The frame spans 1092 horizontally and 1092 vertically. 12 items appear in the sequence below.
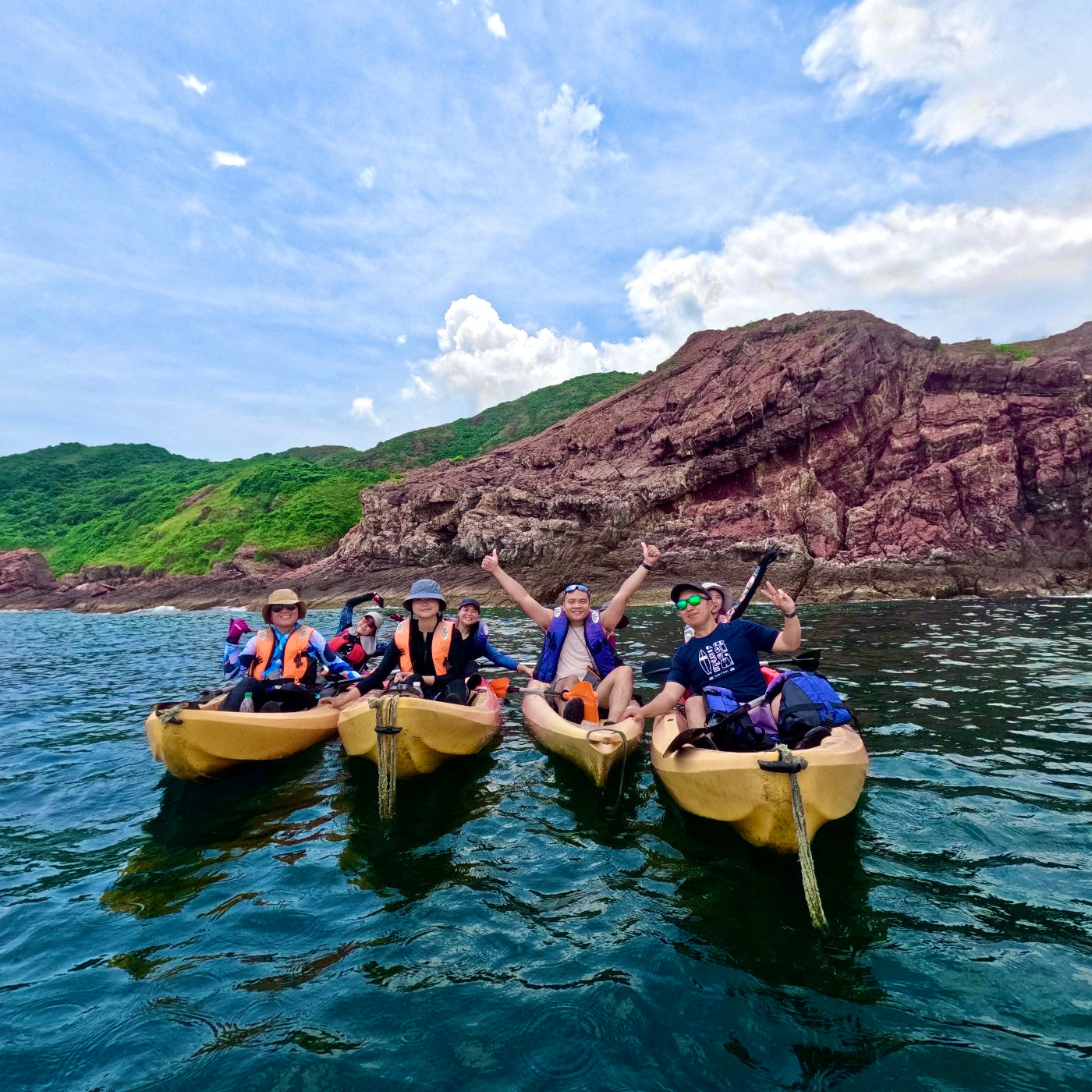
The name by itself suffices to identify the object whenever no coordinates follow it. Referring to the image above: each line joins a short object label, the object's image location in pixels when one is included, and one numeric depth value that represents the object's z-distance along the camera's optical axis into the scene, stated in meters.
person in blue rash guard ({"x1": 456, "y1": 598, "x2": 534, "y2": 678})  8.34
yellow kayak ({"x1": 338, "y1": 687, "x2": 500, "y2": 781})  6.30
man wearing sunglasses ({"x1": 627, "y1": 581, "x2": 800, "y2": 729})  5.54
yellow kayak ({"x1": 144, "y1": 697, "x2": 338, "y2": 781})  6.52
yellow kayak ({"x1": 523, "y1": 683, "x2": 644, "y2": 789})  5.89
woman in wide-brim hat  7.86
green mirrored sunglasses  5.50
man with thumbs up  8.10
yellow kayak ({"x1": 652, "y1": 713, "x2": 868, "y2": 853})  4.24
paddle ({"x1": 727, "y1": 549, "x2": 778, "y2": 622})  6.25
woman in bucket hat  7.30
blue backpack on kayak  4.93
